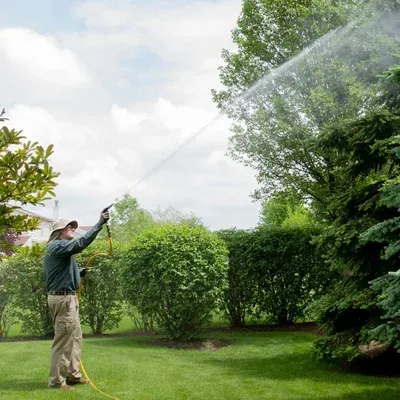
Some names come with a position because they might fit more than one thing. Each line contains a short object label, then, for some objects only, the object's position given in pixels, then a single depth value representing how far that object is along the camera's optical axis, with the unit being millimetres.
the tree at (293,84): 14523
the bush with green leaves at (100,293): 13438
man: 7152
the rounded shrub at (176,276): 11102
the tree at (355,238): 7598
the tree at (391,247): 4941
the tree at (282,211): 17031
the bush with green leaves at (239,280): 13664
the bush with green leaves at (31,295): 13516
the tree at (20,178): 4168
